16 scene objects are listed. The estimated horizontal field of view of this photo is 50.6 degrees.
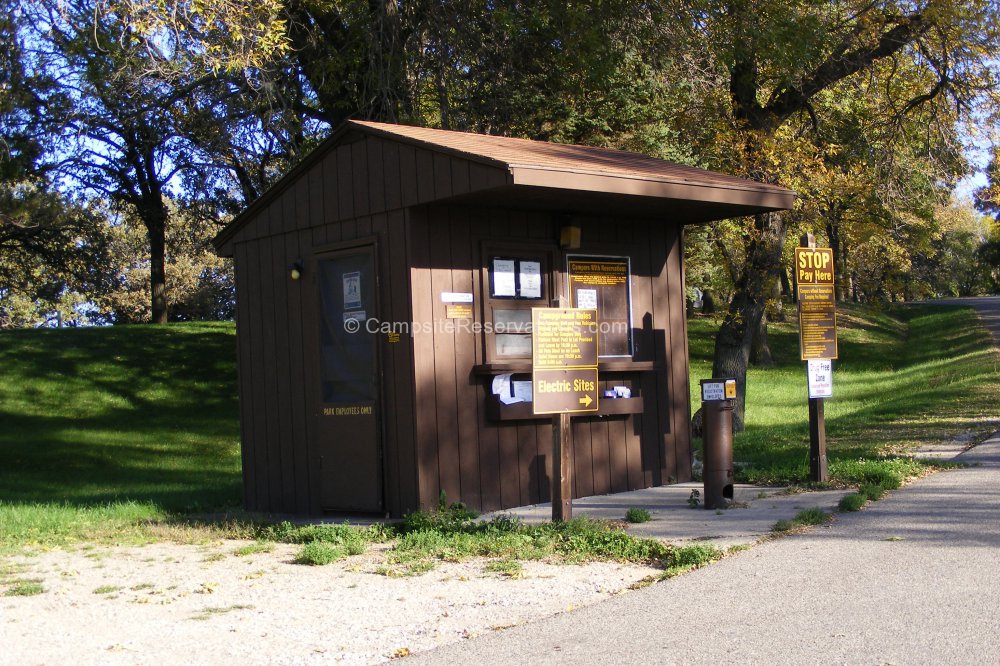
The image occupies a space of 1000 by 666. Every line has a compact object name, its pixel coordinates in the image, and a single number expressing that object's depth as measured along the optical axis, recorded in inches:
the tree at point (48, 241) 1118.4
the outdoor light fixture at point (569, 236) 391.9
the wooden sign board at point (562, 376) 320.8
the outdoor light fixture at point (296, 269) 395.9
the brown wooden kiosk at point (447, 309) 358.3
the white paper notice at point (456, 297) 365.4
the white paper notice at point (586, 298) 402.0
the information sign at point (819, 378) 402.3
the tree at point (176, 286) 1983.3
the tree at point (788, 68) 567.5
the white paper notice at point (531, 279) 388.2
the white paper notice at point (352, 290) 380.2
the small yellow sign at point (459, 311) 366.3
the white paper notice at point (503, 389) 374.9
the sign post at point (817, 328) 401.7
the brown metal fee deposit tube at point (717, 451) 362.6
